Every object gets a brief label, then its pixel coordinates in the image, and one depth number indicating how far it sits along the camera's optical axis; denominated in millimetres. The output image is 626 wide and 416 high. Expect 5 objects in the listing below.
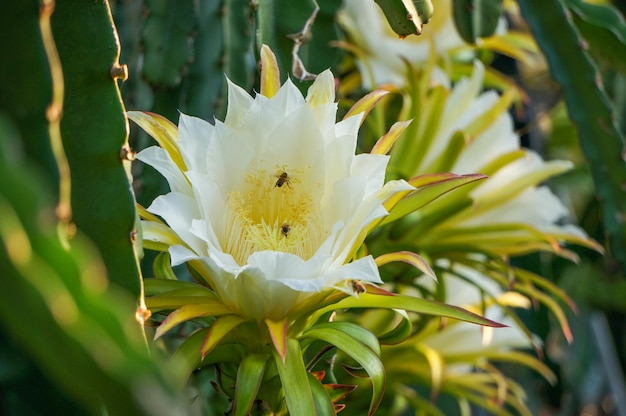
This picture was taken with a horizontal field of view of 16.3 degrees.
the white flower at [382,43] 2199
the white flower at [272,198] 1651
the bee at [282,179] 1727
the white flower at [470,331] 2031
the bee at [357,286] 1649
